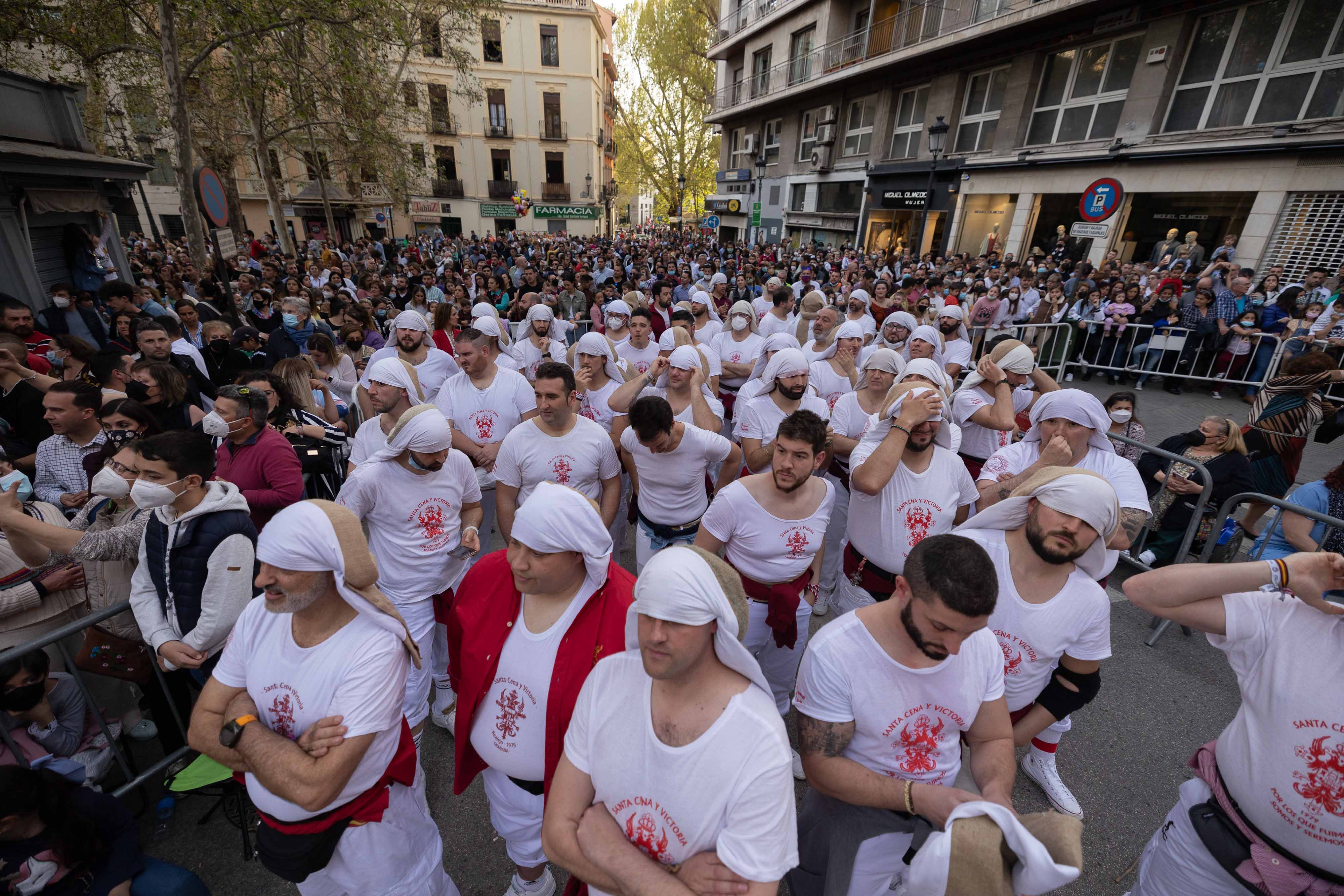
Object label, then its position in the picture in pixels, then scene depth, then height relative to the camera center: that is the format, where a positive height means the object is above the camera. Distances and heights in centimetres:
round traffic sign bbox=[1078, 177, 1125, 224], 924 +59
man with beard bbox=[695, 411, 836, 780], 299 -164
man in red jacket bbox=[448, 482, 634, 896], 210 -162
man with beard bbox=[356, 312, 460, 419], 564 -144
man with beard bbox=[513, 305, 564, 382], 689 -155
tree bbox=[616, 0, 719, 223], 3906 +846
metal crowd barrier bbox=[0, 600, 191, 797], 242 -232
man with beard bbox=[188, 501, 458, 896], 188 -167
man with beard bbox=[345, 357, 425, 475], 394 -132
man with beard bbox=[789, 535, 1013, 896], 195 -169
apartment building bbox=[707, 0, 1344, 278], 1149 +295
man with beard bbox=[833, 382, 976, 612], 320 -147
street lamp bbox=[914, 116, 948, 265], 1566 +251
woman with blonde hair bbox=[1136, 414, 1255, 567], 471 -198
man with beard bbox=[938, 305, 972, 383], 656 -125
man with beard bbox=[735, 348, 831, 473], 433 -140
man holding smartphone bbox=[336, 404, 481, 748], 321 -176
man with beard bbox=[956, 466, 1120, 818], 237 -154
